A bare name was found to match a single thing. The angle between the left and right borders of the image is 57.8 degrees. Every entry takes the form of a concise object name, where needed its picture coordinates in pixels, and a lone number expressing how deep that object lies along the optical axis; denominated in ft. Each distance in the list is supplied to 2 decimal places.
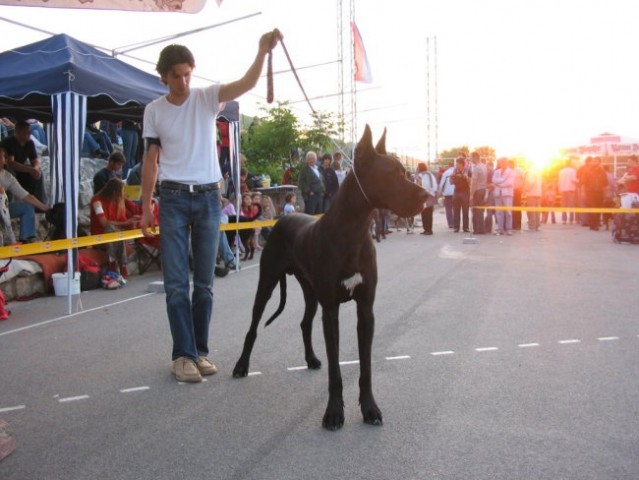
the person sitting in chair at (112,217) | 27.43
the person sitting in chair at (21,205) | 26.18
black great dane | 10.56
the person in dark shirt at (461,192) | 51.25
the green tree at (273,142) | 63.10
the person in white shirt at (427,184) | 50.31
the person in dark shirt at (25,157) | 30.22
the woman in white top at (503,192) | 51.11
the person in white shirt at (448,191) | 54.08
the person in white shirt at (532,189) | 54.44
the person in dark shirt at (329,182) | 47.37
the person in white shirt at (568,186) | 59.16
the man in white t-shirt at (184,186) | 12.91
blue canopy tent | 22.25
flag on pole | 62.64
